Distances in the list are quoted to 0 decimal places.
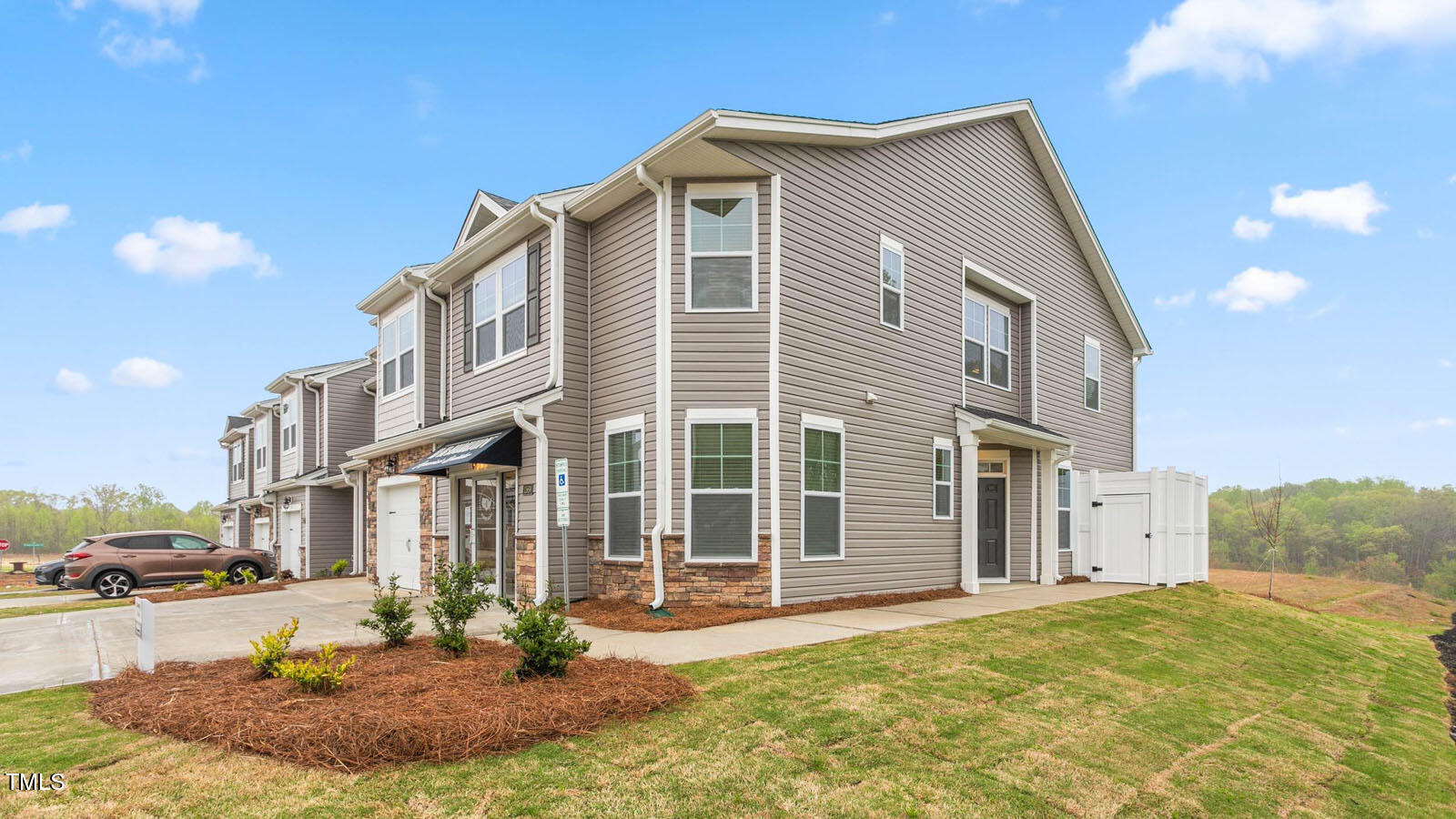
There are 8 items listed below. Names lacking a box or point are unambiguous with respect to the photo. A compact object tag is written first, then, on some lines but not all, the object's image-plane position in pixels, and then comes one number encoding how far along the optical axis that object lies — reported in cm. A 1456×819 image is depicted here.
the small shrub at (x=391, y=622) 791
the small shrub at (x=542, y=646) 627
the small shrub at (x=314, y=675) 580
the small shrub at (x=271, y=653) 637
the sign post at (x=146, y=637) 698
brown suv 1711
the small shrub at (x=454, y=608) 753
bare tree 2380
